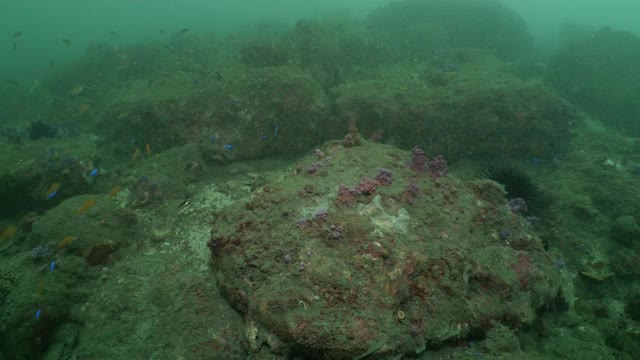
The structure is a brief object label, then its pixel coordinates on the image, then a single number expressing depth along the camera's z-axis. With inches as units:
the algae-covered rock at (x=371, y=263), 160.4
